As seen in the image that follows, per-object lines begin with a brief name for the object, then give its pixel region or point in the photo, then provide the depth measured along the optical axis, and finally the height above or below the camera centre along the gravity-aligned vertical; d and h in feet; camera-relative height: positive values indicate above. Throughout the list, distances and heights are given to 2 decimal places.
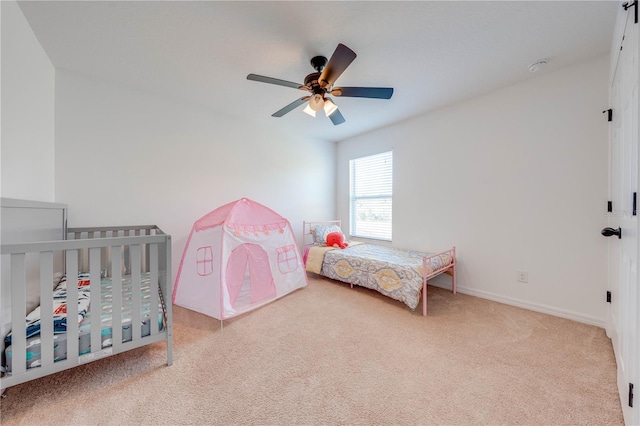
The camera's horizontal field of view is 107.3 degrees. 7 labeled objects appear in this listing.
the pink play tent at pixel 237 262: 7.05 -1.69
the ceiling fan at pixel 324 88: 5.51 +3.23
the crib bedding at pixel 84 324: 3.97 -2.17
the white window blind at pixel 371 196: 12.06 +0.86
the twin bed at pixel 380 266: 7.58 -2.03
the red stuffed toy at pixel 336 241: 11.23 -1.40
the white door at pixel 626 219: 3.27 -0.13
